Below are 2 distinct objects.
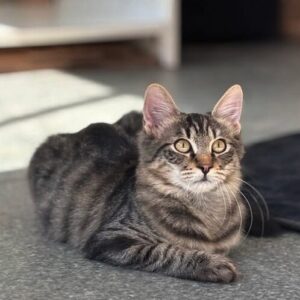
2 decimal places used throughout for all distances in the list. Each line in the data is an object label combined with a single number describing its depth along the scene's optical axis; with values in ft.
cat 5.12
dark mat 6.48
